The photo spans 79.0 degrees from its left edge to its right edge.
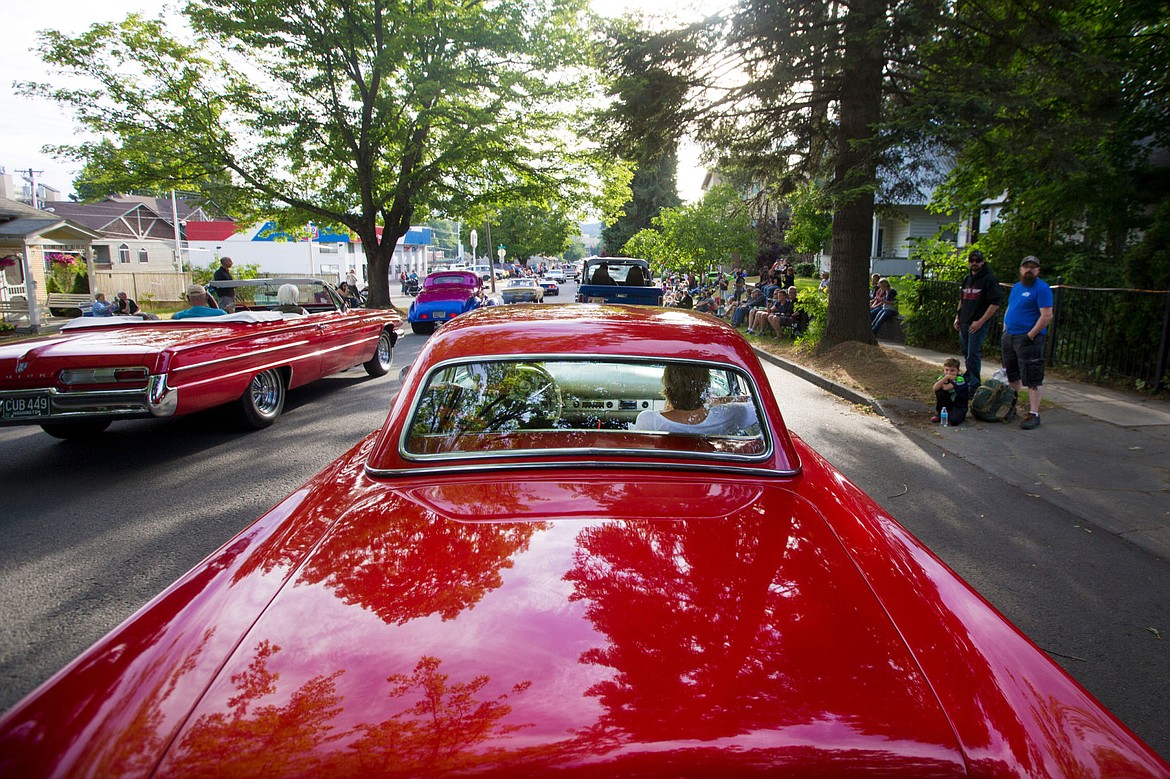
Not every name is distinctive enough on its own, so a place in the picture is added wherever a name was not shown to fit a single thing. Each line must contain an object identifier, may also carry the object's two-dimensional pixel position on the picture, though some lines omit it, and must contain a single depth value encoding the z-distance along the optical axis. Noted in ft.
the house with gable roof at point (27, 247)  69.05
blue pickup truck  55.67
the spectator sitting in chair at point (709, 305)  75.05
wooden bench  89.10
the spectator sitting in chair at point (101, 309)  66.08
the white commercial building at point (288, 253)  161.07
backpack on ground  26.96
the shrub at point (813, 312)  48.27
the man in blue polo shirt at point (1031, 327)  25.96
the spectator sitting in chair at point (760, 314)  57.94
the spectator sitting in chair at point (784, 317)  56.30
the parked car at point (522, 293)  112.27
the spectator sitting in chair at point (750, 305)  66.54
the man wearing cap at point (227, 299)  34.42
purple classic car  67.00
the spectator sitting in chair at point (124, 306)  66.08
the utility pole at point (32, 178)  164.60
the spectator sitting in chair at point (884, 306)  53.11
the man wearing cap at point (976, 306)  28.66
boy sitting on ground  26.91
